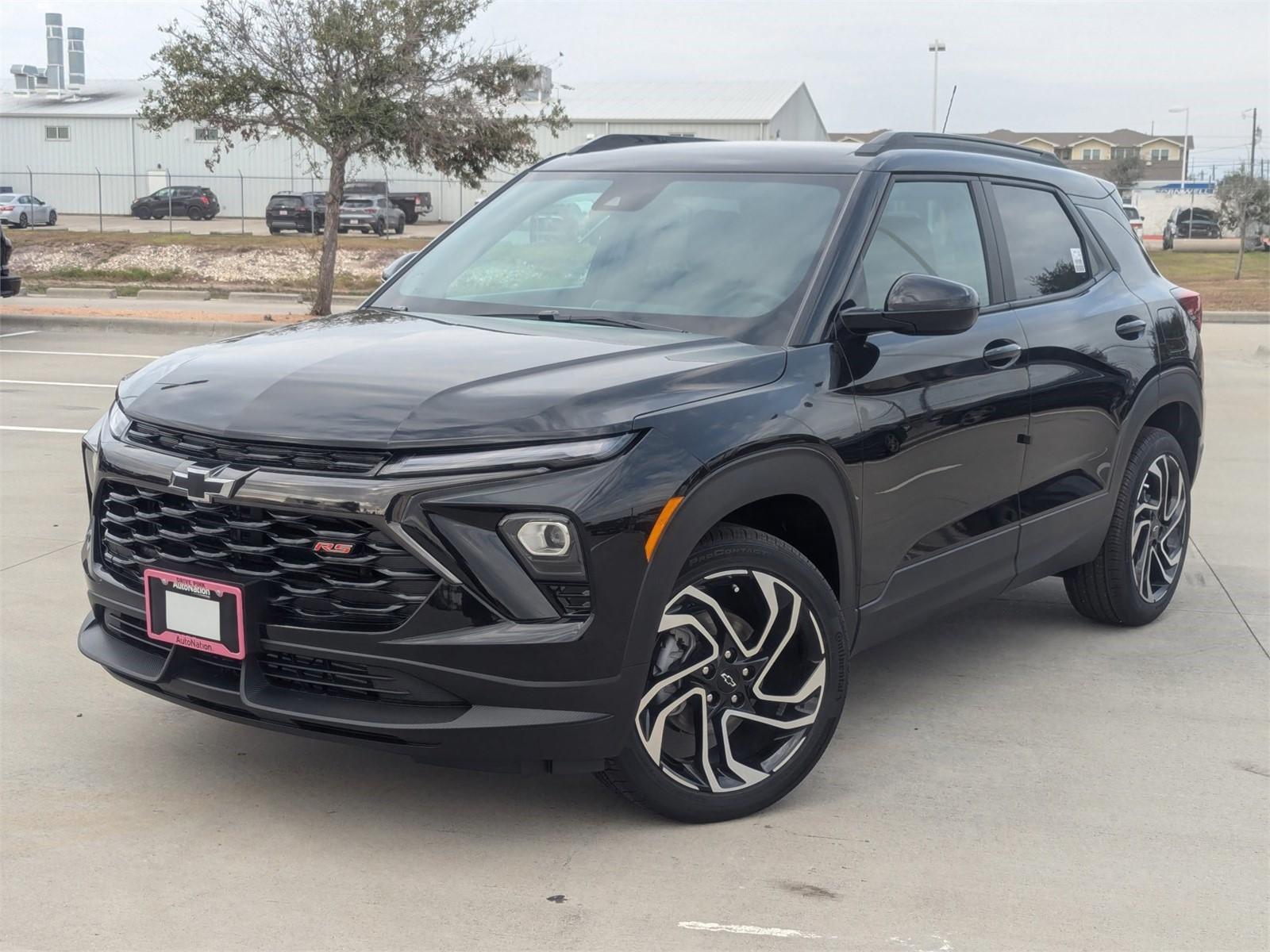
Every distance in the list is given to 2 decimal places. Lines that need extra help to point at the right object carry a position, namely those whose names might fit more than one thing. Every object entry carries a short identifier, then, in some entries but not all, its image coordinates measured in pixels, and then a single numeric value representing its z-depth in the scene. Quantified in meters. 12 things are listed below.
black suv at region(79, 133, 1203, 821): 3.23
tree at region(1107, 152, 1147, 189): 73.56
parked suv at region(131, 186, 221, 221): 54.75
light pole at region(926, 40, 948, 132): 47.34
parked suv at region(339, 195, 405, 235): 47.28
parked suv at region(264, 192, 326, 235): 46.62
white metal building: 58.22
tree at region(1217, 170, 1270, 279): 44.19
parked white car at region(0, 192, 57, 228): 47.41
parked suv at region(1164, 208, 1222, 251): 58.56
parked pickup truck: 54.66
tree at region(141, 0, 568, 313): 21.75
